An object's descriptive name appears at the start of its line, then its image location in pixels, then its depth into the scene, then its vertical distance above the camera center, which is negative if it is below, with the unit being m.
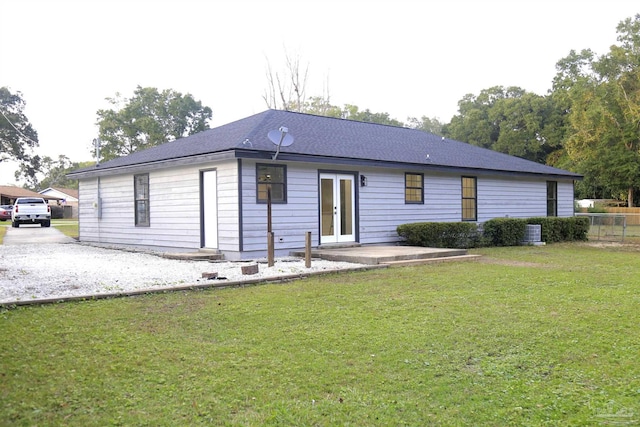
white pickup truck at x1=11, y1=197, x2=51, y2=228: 28.56 +0.04
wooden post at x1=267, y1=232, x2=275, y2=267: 10.33 -0.78
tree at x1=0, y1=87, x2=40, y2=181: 52.52 +8.41
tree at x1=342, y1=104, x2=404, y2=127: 47.16 +8.83
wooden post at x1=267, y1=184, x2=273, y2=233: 10.87 +0.04
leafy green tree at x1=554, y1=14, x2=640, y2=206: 34.91 +5.96
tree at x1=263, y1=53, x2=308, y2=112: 38.50 +9.04
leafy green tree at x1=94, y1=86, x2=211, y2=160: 44.64 +8.04
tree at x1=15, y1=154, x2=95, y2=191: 66.44 +5.12
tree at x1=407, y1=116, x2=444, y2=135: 73.69 +11.95
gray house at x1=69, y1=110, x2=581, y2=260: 12.06 +0.61
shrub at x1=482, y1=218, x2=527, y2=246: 16.36 -0.78
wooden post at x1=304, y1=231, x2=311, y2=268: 10.33 -0.82
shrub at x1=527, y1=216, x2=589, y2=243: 17.61 -0.77
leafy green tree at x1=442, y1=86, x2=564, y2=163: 41.44 +6.82
